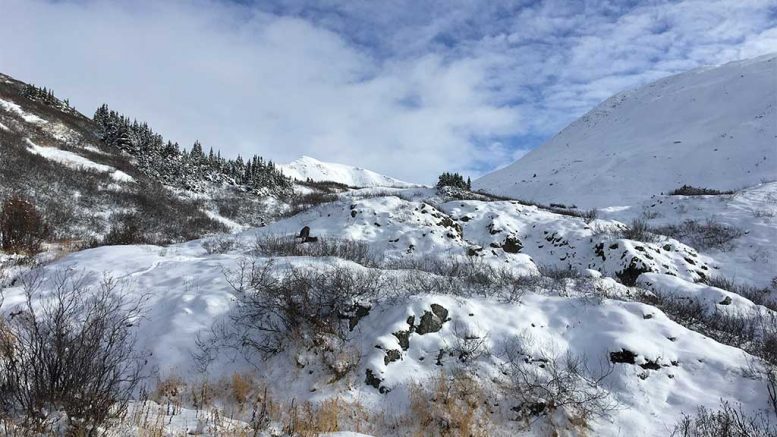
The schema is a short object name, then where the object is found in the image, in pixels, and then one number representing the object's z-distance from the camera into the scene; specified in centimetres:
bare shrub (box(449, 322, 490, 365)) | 700
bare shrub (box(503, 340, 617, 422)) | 611
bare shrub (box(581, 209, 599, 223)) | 2090
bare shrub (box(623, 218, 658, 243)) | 1803
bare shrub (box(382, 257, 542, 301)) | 880
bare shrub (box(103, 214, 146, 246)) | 1572
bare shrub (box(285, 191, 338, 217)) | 3329
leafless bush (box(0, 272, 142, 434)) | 417
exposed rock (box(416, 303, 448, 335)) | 741
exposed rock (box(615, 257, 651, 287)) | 1483
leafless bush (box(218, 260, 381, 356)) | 752
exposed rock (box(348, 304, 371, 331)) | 771
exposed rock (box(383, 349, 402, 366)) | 685
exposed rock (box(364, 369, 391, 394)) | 655
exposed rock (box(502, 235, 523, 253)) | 1866
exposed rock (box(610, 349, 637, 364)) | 686
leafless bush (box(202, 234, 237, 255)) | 1430
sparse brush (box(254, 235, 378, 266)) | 1291
